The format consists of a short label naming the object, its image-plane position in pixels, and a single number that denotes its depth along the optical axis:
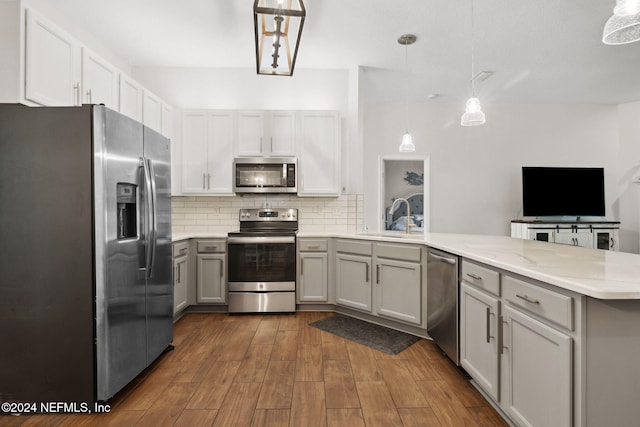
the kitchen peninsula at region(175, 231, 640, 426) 1.27
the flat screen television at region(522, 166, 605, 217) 5.59
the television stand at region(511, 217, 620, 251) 5.30
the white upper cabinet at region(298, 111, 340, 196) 4.10
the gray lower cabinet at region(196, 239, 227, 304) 3.79
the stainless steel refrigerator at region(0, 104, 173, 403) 1.90
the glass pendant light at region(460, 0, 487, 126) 2.69
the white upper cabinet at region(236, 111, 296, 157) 4.07
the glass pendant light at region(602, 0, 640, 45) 1.42
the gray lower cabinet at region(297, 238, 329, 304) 3.84
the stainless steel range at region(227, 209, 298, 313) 3.75
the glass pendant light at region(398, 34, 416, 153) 3.48
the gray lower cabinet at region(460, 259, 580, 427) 1.36
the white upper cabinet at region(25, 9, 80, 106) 2.15
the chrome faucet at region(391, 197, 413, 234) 3.70
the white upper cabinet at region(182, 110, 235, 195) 4.08
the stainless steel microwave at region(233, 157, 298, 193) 4.01
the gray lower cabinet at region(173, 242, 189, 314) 3.40
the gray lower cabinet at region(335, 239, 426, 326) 3.10
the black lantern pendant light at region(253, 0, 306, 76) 1.86
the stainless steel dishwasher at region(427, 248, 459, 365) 2.42
